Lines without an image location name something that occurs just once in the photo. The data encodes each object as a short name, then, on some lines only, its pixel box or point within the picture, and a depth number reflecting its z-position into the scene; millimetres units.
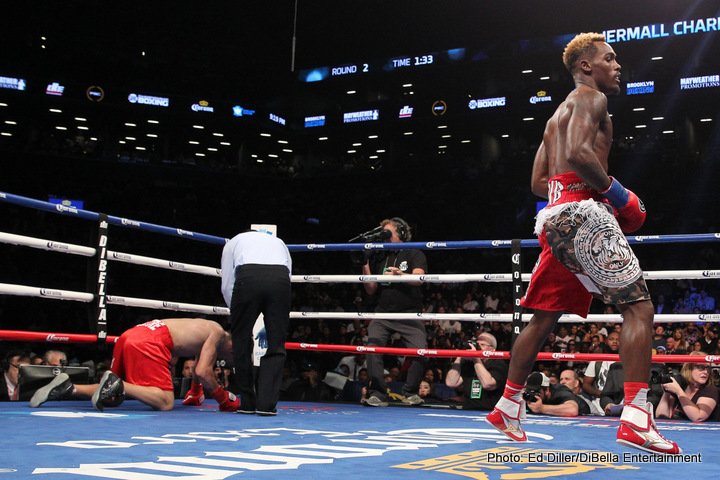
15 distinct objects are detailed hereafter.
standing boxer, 2164
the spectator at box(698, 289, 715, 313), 11039
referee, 3590
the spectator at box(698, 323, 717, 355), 7262
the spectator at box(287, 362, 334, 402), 5471
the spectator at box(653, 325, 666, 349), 6609
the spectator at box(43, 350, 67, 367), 4277
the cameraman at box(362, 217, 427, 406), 4758
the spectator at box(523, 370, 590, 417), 4375
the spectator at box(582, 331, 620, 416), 5007
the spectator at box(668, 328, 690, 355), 7246
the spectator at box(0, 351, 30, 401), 3824
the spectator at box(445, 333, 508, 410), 4531
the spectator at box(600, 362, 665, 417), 4359
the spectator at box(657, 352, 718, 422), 4047
